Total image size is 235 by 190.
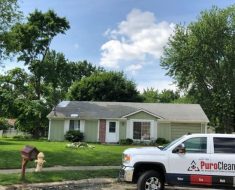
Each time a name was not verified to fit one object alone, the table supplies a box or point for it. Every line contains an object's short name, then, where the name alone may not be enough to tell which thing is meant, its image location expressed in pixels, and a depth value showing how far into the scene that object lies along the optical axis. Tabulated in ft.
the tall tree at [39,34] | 90.51
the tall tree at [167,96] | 149.85
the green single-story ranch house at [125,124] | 64.16
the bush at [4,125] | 102.47
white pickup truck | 19.96
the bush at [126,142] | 61.66
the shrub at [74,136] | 62.83
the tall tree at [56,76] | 95.08
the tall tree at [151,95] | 146.11
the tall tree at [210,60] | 76.40
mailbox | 24.10
